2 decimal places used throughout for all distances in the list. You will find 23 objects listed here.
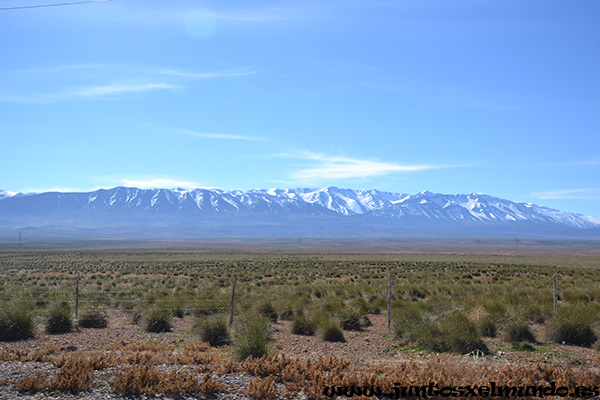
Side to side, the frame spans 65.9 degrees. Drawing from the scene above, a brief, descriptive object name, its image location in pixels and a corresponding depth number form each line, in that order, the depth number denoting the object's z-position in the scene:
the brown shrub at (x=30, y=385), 7.68
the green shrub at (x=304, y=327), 14.30
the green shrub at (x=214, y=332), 12.75
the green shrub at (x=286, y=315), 17.36
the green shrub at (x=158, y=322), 14.49
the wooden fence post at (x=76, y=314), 14.74
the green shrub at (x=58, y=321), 13.93
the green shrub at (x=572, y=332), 12.11
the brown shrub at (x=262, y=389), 7.75
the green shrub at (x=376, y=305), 18.75
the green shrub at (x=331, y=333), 13.25
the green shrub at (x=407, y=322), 12.73
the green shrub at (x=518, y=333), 12.50
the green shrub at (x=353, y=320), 15.26
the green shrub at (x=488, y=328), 13.28
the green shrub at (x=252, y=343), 9.90
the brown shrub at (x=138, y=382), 7.73
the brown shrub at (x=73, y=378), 7.73
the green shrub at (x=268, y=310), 16.88
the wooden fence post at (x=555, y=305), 14.45
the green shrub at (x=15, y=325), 12.50
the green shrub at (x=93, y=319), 15.20
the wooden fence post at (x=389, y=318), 14.89
